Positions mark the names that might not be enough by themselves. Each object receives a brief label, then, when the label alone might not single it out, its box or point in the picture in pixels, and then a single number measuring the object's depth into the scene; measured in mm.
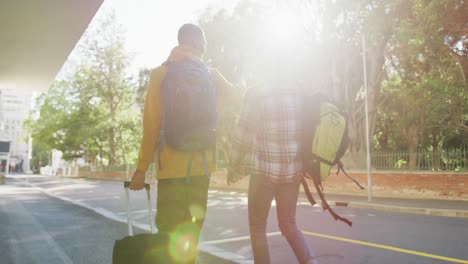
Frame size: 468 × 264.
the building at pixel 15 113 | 120750
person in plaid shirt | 3076
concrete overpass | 7906
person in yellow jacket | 2521
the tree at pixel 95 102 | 42031
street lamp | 14690
